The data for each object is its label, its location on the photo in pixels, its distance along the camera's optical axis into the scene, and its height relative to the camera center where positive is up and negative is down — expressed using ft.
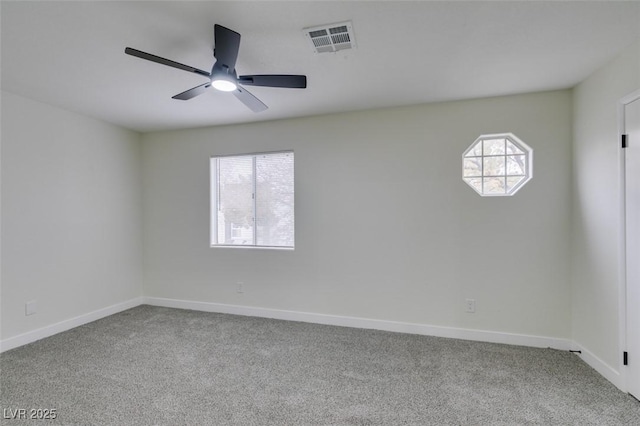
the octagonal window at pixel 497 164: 9.68 +1.57
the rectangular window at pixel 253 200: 12.27 +0.60
